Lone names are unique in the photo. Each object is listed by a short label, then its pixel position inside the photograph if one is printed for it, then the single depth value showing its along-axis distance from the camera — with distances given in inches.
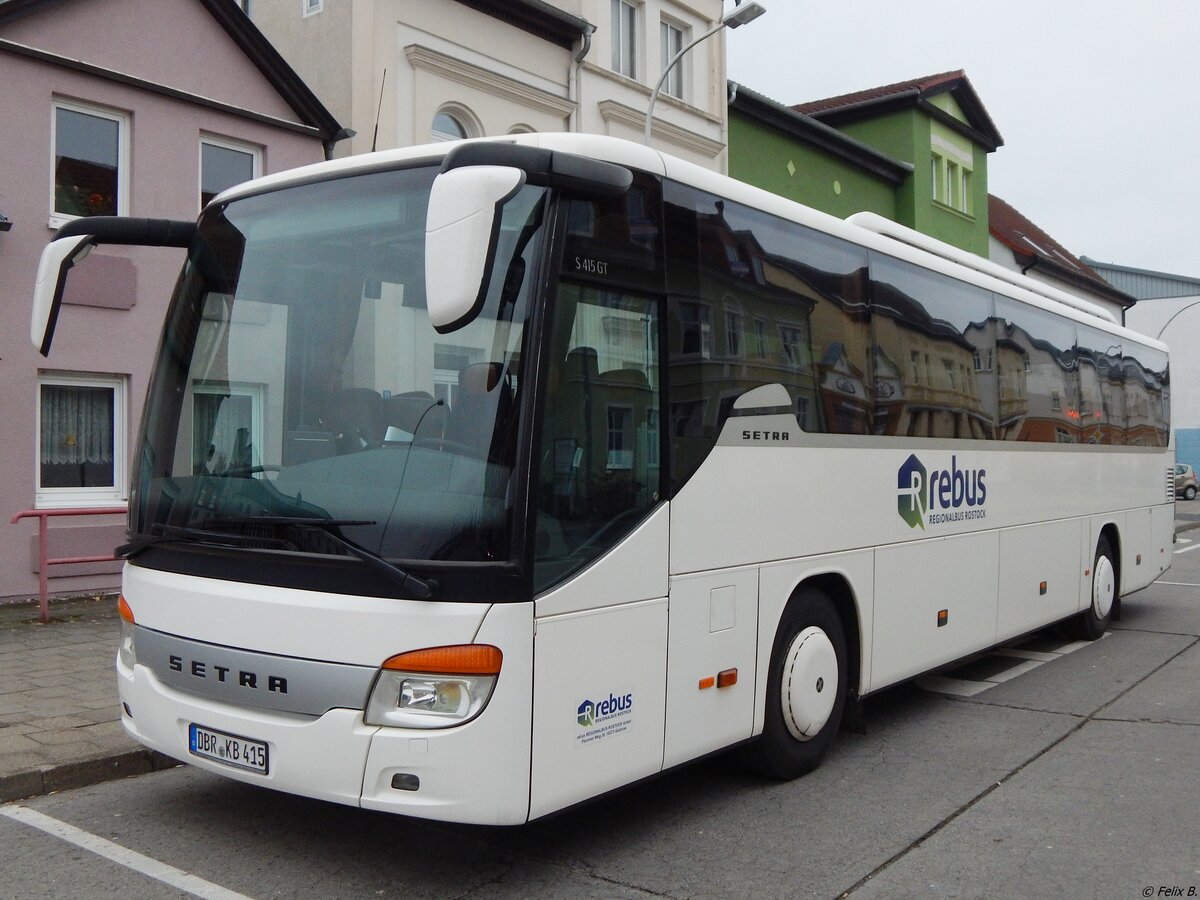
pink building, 476.1
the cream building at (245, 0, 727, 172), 647.1
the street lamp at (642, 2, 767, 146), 633.6
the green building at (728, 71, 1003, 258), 1015.0
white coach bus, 170.6
